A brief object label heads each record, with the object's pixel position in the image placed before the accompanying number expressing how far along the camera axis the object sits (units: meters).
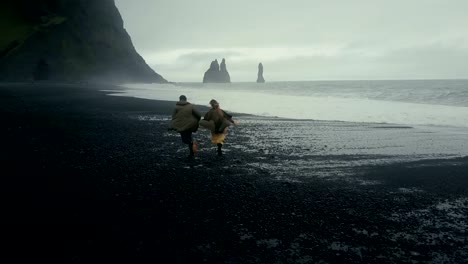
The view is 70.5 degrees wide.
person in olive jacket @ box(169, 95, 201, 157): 10.23
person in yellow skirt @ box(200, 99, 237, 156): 10.82
